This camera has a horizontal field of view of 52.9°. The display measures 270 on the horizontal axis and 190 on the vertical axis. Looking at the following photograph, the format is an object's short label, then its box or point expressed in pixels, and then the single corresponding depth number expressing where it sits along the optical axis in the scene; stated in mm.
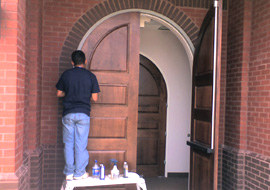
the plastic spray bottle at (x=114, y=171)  3876
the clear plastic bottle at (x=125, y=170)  3955
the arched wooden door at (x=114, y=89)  4266
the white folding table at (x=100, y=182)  3619
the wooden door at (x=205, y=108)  3488
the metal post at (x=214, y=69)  3494
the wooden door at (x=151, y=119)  6227
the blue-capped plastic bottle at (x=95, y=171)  3951
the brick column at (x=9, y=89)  2863
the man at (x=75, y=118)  3736
